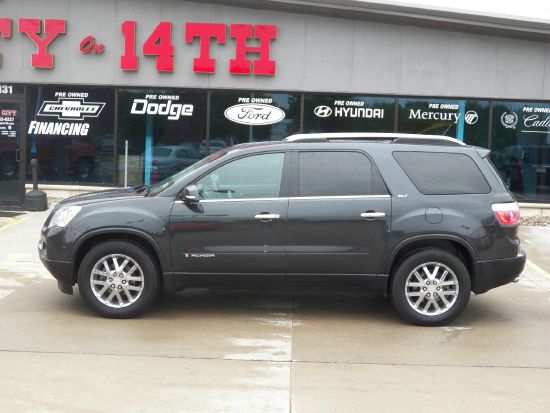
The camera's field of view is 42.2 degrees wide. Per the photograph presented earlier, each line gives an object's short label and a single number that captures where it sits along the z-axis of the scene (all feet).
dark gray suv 22.70
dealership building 49.80
